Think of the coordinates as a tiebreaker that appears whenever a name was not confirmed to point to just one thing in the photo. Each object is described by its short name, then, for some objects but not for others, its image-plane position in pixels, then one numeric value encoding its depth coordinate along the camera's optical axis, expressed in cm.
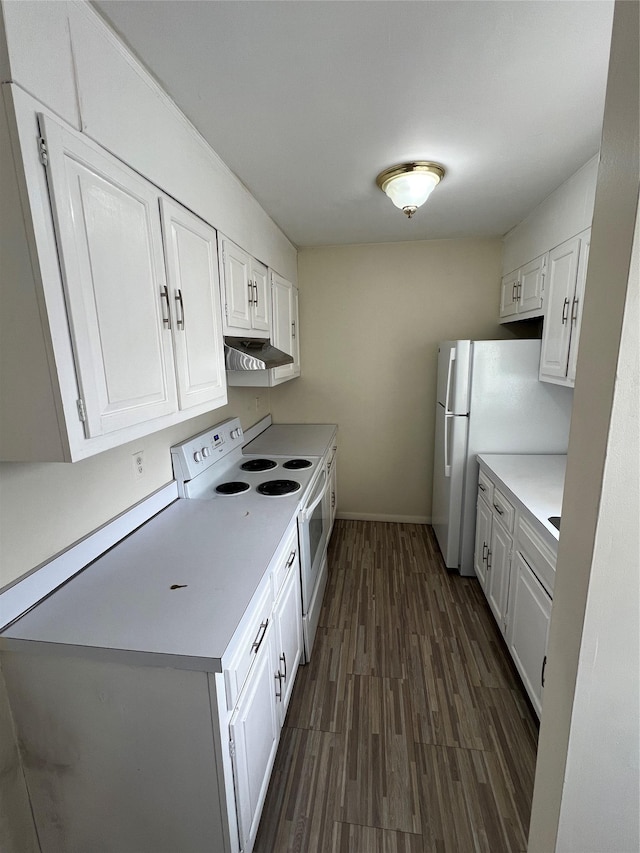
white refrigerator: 259
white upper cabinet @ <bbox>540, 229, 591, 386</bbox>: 193
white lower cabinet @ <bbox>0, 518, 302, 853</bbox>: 102
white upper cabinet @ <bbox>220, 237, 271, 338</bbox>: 185
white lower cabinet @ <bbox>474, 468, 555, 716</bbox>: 165
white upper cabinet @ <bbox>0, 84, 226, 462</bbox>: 84
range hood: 196
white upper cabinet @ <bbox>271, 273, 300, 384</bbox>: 272
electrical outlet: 166
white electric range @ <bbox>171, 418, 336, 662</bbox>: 197
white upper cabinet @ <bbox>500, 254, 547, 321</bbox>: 244
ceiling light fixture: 186
